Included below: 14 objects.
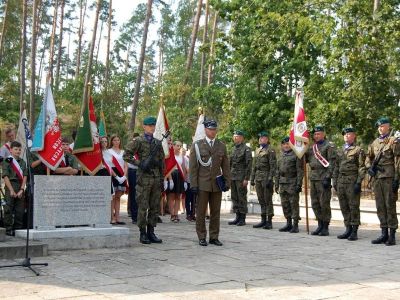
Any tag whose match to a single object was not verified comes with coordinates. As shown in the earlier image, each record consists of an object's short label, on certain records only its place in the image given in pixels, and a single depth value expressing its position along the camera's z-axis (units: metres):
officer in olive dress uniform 8.52
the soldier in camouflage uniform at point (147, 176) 8.41
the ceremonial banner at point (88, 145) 8.42
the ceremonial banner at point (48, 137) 7.99
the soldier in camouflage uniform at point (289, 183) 10.51
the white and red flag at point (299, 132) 10.41
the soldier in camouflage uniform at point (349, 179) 9.61
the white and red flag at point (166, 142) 10.62
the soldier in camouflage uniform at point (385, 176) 8.98
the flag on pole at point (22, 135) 6.67
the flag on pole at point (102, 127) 11.42
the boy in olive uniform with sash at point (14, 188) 8.56
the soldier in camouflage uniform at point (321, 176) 10.01
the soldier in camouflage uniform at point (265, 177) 11.12
